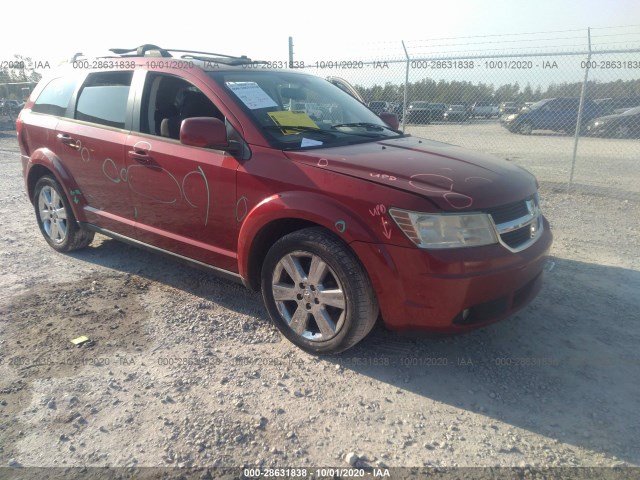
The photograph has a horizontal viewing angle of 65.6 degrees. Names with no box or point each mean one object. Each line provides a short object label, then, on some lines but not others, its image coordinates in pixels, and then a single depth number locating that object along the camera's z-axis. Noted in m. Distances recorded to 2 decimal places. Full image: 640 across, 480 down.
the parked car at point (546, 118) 13.50
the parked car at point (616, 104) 11.65
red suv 2.70
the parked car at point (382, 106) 11.32
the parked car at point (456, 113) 12.01
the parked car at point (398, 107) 11.23
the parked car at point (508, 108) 12.41
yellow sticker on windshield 3.41
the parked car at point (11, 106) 22.66
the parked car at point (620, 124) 12.24
